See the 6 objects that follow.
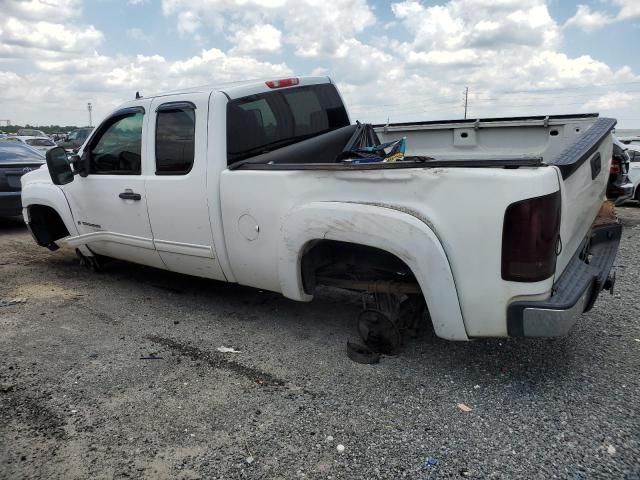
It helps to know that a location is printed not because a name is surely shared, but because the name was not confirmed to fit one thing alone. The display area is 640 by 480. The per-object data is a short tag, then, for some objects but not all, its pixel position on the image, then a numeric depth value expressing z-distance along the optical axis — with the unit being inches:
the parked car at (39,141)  794.8
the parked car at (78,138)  820.0
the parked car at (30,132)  1148.1
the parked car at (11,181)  323.9
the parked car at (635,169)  411.5
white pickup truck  107.3
